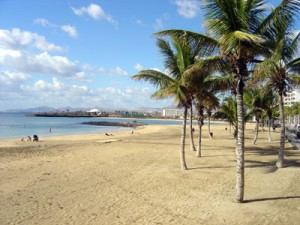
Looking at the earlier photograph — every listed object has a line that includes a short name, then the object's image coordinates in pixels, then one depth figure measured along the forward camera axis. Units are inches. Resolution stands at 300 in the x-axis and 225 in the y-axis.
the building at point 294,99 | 4382.4
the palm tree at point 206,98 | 525.0
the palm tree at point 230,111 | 733.3
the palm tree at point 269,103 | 974.0
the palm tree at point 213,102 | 557.1
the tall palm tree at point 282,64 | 301.9
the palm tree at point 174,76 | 446.6
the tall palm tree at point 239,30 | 274.4
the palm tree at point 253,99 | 962.7
